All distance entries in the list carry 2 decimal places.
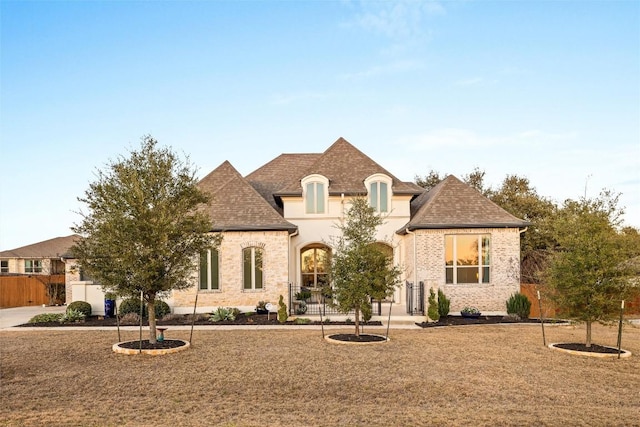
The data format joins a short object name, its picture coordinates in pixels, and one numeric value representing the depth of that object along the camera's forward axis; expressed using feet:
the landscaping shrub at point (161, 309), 62.42
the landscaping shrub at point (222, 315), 59.67
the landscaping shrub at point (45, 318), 60.67
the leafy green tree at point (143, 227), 40.11
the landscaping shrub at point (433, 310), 58.03
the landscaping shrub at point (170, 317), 60.90
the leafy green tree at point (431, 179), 131.03
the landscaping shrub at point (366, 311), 48.25
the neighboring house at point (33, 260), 131.23
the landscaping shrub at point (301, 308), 64.71
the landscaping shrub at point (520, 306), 62.64
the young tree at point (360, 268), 45.93
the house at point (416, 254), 65.46
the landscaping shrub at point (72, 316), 60.85
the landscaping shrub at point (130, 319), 59.41
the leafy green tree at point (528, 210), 97.35
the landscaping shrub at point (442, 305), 61.31
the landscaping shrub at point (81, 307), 64.02
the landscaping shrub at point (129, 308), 62.54
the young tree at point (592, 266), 40.01
